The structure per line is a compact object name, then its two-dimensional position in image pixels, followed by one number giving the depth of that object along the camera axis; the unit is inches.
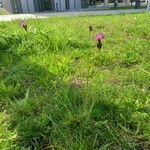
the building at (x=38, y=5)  558.4
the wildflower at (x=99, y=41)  59.1
